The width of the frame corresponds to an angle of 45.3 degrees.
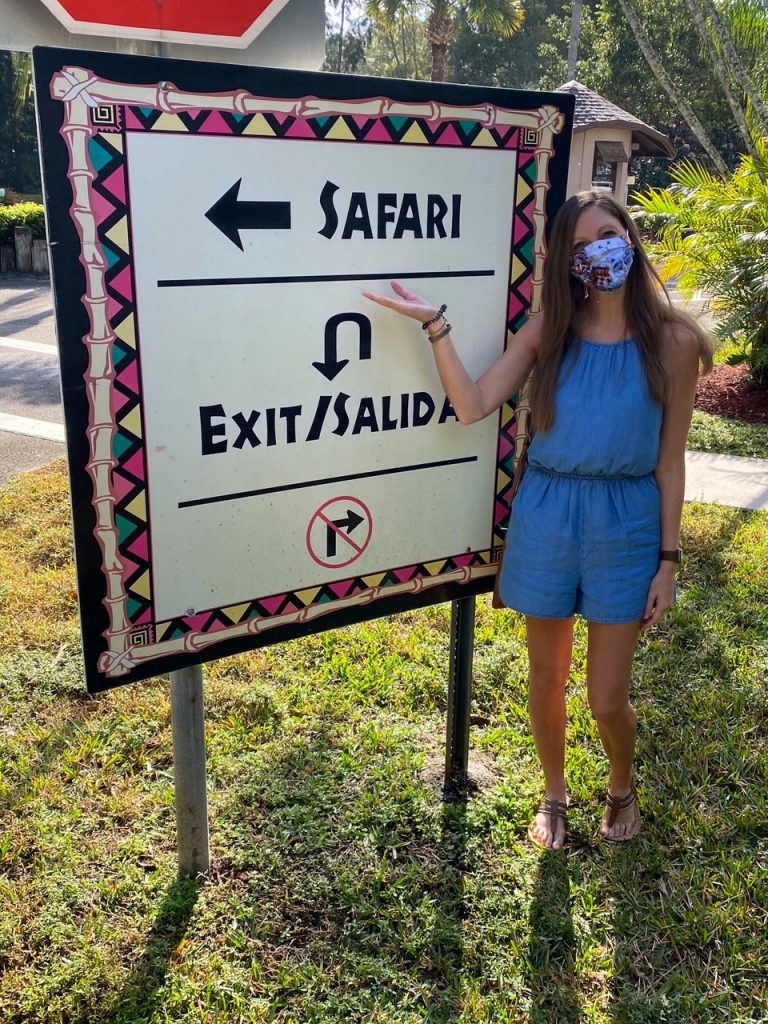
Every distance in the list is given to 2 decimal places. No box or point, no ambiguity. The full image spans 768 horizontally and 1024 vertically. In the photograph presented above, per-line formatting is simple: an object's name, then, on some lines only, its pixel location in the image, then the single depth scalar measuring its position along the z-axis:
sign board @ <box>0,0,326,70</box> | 1.78
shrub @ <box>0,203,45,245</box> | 17.80
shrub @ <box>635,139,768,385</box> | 7.99
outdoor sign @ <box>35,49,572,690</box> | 1.89
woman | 2.43
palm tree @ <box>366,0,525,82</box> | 24.81
